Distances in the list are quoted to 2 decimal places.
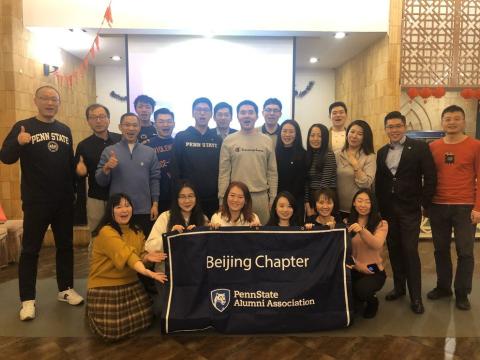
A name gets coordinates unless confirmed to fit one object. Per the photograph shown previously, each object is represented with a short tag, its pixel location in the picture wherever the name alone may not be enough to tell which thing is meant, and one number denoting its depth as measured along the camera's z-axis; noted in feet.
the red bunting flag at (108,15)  15.58
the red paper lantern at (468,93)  16.99
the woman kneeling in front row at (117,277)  8.09
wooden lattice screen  16.71
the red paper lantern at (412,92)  17.12
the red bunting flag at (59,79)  19.80
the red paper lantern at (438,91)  17.04
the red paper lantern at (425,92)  17.08
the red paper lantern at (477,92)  17.01
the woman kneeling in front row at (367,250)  9.02
